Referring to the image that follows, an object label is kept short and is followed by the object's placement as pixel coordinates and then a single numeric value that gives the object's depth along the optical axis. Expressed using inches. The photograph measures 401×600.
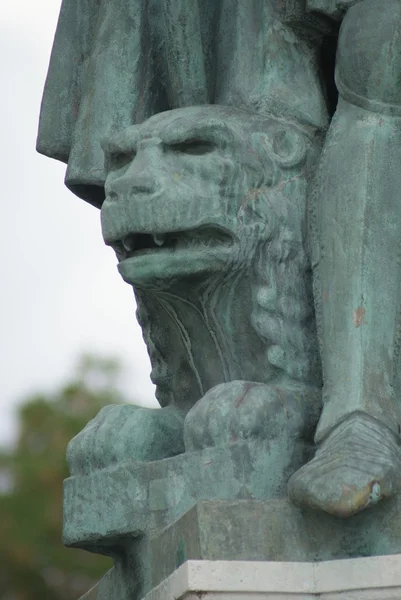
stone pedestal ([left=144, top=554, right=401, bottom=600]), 281.9
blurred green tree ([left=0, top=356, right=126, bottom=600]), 1293.1
